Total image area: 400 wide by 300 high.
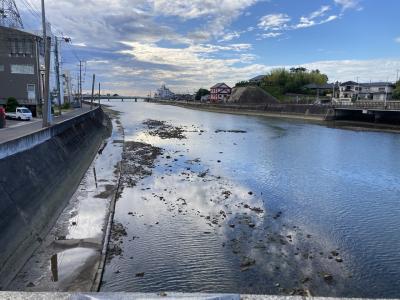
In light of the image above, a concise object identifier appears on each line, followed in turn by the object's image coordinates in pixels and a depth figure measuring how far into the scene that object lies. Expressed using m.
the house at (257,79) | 165.81
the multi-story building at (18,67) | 57.62
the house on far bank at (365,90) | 105.80
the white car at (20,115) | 40.66
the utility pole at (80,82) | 98.47
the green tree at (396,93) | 94.25
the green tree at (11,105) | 48.68
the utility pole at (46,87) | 25.05
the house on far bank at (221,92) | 176.88
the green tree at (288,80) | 146.75
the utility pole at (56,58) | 72.10
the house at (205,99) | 192.77
